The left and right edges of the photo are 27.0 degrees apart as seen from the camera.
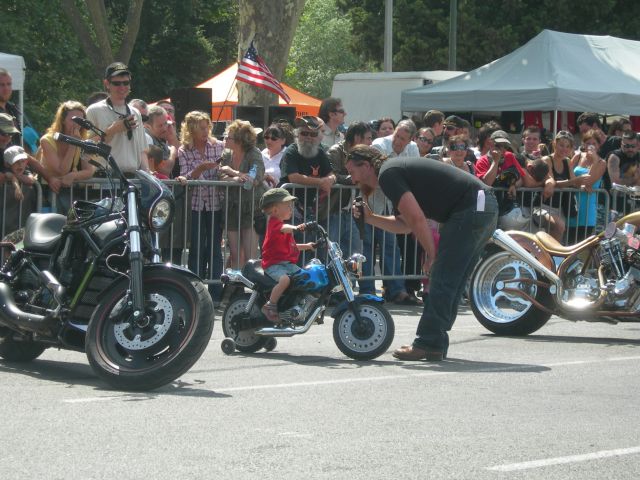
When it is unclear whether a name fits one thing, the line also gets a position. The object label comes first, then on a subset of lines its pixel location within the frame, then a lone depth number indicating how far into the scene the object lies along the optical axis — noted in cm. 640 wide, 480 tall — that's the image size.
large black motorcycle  768
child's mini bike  933
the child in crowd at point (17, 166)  1098
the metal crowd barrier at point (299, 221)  1178
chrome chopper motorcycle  1094
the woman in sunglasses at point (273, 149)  1391
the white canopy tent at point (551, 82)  1994
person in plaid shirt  1283
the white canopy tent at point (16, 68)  1795
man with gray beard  1288
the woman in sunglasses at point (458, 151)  1371
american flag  1952
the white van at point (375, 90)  2681
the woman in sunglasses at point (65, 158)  1128
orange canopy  2805
